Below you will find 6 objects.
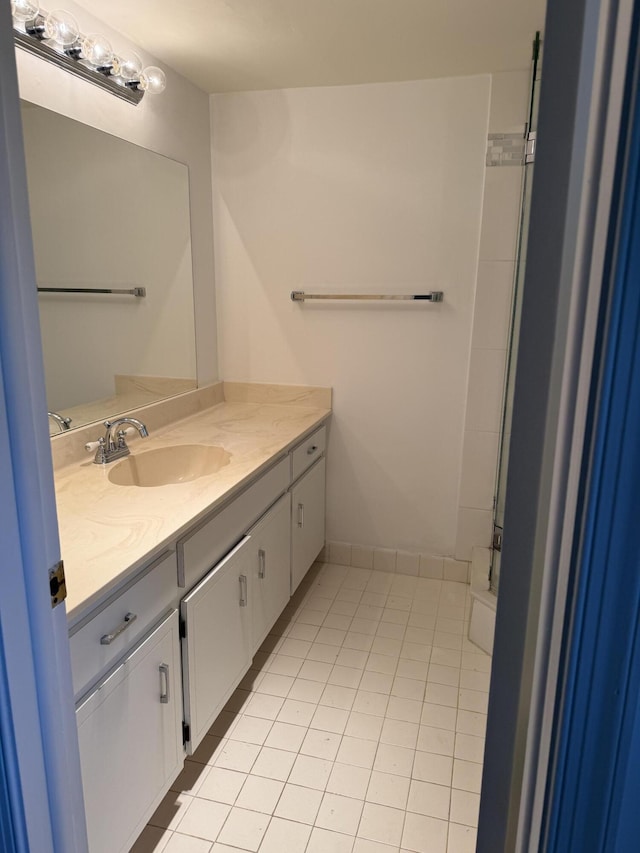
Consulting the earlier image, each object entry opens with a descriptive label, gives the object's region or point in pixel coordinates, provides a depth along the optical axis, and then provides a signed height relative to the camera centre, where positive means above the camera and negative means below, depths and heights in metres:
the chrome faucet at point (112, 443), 1.93 -0.50
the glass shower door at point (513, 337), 2.19 -0.17
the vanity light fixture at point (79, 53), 1.56 +0.68
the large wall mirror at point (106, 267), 1.80 +0.08
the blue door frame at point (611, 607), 0.47 -0.27
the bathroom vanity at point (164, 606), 1.19 -0.78
